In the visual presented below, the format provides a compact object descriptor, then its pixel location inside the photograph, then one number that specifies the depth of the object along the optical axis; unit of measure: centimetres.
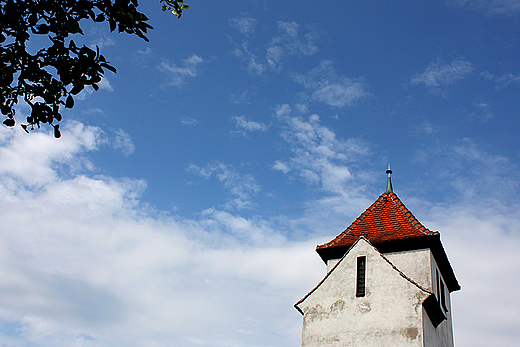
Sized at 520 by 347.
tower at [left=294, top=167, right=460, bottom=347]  1447
